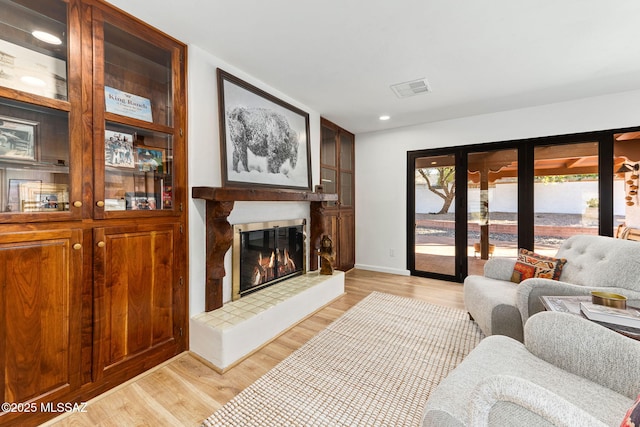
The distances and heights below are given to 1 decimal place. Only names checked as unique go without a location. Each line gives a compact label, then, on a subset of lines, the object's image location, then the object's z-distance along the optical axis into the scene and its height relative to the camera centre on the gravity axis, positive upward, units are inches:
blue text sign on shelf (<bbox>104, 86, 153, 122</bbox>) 66.4 +28.5
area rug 57.7 -44.7
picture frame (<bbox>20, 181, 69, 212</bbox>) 55.1 +3.3
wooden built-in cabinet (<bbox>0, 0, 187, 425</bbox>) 53.3 +2.5
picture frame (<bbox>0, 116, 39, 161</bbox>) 53.0 +15.3
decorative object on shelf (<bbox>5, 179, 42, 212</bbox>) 53.1 +3.3
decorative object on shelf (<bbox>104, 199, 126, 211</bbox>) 65.8 +1.8
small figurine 129.4 -22.2
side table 46.1 -20.8
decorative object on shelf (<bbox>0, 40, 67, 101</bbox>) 52.4 +29.6
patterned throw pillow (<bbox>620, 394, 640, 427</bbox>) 23.0 -18.9
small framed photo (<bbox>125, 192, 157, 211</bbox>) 71.1 +2.9
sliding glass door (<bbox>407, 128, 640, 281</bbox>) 120.0 +7.0
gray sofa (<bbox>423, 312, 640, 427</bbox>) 28.9 -24.8
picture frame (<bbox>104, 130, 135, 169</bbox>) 66.4 +16.3
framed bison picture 92.0 +29.6
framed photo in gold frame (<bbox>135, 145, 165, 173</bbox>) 73.9 +15.3
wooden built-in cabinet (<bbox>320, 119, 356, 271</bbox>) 157.3 +17.3
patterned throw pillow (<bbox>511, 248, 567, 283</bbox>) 87.0 -19.7
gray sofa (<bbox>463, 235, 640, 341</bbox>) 67.9 -20.3
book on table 47.8 -20.0
